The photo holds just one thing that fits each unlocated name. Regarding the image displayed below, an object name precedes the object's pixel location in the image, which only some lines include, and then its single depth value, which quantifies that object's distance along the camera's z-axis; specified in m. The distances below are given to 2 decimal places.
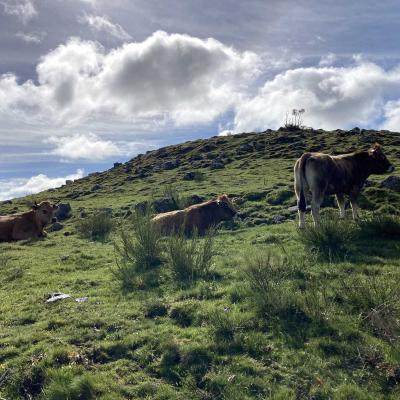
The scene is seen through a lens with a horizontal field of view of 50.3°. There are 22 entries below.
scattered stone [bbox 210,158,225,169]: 39.22
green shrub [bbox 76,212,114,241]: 19.06
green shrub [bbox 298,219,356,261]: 10.10
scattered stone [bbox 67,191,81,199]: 39.90
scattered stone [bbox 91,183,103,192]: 41.59
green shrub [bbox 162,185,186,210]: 20.95
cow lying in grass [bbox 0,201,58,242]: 19.03
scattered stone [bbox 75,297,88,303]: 9.32
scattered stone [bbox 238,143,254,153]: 48.19
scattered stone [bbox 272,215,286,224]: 16.36
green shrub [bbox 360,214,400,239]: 11.12
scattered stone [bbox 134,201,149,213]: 22.61
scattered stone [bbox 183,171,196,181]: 33.86
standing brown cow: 12.66
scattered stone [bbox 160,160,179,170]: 46.78
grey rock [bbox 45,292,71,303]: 9.50
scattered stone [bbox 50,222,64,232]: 22.17
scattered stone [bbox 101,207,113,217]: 24.42
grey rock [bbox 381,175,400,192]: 17.59
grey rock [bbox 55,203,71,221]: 25.77
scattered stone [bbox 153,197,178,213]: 20.97
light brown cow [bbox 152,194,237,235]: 16.56
